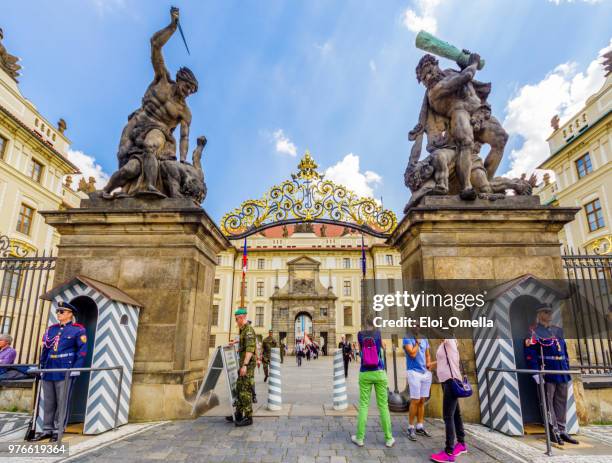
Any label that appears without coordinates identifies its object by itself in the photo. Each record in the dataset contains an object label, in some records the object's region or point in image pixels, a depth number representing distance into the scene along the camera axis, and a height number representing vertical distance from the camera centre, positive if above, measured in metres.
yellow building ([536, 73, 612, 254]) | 22.05 +10.36
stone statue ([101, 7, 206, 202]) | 7.00 +3.61
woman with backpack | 4.71 -0.68
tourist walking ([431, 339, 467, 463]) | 4.14 -0.85
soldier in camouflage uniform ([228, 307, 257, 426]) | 5.71 -0.69
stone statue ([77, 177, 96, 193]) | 23.84 +9.59
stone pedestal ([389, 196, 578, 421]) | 6.47 +1.55
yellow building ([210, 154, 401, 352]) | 44.53 +5.62
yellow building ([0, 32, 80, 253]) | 21.89 +10.14
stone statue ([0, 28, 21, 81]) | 23.38 +16.82
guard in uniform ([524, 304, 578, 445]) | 5.05 -0.47
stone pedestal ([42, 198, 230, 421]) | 6.22 +1.09
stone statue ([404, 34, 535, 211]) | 6.96 +3.71
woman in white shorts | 5.12 -0.68
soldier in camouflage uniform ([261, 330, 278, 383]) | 11.92 -0.75
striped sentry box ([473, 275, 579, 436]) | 5.26 -0.45
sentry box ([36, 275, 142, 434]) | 5.28 -0.32
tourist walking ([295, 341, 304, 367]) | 23.36 -1.67
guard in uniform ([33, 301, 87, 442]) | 4.96 -0.41
